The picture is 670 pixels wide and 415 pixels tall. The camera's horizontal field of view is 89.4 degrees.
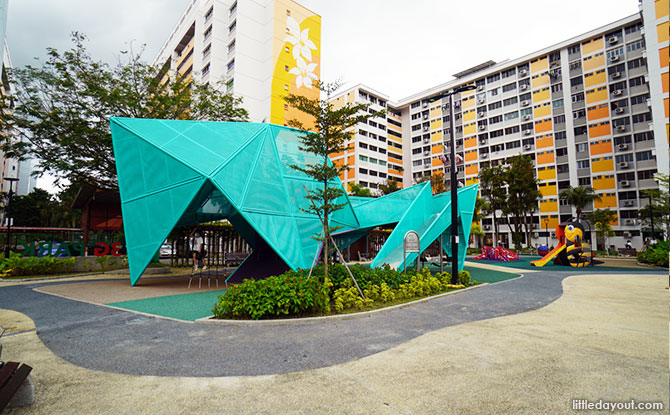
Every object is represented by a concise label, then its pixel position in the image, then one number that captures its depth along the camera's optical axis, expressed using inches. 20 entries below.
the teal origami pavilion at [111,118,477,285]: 496.1
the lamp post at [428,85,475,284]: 514.0
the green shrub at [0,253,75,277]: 683.4
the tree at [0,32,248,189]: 756.0
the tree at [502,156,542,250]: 1635.1
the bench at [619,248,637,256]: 1560.0
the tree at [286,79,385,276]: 406.3
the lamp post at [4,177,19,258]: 722.1
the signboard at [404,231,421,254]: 528.4
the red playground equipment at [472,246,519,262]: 1270.9
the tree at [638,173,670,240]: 1271.5
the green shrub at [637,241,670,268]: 910.9
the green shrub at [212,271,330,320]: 313.6
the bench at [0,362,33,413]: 126.5
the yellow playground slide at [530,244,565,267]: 1050.4
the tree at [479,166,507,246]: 1719.9
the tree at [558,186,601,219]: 1800.0
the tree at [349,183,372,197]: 1782.7
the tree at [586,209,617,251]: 1766.7
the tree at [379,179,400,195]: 1995.1
